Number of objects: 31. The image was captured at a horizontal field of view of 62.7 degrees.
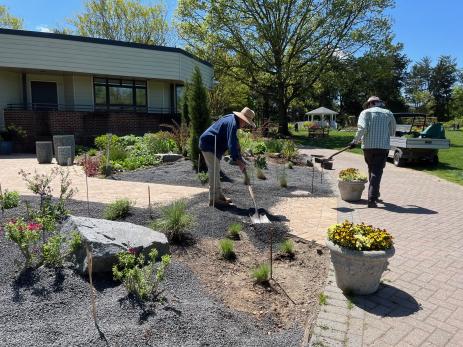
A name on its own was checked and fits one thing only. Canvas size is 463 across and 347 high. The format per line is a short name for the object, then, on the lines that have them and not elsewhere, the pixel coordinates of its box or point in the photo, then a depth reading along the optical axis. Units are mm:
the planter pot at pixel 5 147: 16078
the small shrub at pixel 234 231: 5082
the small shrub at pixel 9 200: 5479
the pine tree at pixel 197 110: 10148
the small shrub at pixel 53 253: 3527
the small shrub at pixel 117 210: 5414
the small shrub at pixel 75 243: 3549
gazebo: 36406
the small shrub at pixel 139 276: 3193
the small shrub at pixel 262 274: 3812
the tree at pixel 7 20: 35312
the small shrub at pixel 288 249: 4633
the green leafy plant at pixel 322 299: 3506
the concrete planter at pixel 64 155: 12305
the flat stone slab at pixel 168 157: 12041
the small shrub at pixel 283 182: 8930
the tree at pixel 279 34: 25516
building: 17188
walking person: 7043
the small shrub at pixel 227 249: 4410
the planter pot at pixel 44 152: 12688
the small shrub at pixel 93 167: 10283
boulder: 3551
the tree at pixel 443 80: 68000
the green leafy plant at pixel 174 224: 4695
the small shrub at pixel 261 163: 11203
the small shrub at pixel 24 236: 3482
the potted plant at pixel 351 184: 7609
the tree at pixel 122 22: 34750
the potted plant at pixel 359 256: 3473
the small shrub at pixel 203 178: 8945
